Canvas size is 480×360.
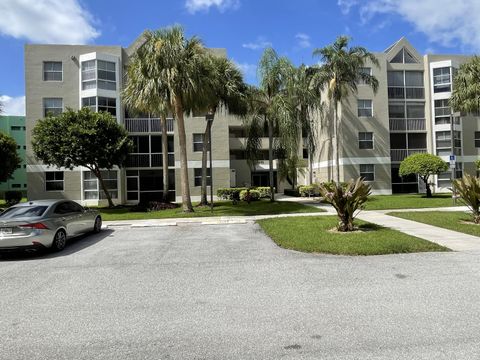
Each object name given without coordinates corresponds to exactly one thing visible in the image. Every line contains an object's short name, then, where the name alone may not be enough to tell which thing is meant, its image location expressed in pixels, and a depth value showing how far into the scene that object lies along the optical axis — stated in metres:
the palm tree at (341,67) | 26.47
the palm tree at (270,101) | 21.94
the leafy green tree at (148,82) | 17.44
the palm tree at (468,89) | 24.72
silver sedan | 9.24
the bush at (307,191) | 30.81
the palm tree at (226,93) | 20.97
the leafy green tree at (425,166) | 25.86
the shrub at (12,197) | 33.91
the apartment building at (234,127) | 28.50
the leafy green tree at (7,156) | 28.69
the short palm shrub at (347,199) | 11.28
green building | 55.12
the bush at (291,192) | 32.44
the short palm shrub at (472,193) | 12.52
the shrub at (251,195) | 26.19
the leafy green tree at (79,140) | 21.48
